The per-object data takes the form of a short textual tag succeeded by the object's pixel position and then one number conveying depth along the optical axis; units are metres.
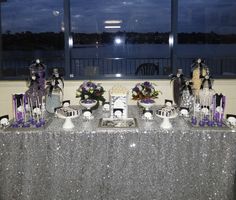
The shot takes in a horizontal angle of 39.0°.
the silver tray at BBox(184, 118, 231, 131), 2.55
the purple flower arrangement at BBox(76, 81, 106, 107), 3.14
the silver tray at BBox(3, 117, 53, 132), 2.57
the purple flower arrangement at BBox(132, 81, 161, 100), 3.11
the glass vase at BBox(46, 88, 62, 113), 3.07
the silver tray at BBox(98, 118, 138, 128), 2.63
